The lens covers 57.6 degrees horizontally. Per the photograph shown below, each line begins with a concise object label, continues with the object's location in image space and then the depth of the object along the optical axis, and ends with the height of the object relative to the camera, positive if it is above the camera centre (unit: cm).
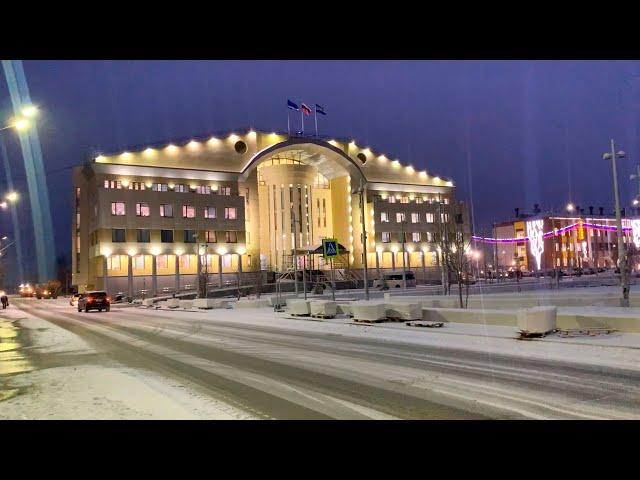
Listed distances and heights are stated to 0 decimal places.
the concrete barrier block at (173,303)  4606 -154
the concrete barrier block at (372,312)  2314 -145
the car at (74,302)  6132 -152
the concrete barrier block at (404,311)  2234 -142
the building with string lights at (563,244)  9912 +441
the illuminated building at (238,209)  7381 +1026
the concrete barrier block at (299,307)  2884 -144
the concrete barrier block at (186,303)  4478 -157
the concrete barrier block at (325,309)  2686 -147
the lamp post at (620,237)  2227 +116
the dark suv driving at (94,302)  4512 -114
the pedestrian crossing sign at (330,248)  2886 +146
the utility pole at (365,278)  3288 -16
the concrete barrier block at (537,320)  1592 -140
